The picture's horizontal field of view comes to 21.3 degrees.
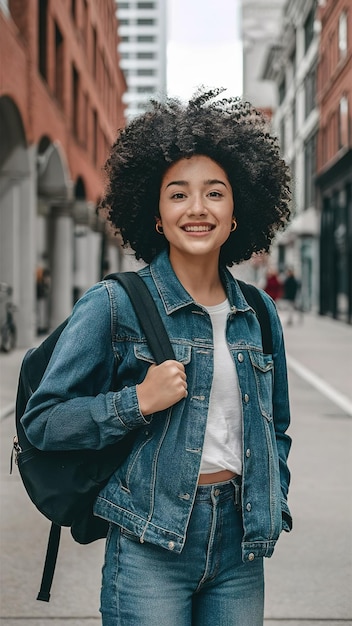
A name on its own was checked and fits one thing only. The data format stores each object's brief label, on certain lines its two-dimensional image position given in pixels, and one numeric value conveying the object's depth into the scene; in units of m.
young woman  2.26
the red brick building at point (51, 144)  19.31
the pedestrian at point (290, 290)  30.45
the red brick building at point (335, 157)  30.56
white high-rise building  160.25
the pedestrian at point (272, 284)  27.58
